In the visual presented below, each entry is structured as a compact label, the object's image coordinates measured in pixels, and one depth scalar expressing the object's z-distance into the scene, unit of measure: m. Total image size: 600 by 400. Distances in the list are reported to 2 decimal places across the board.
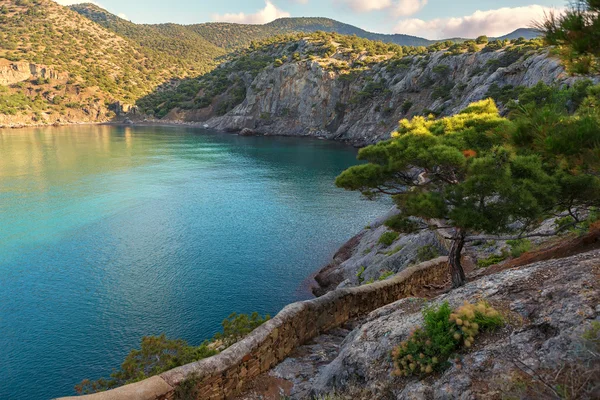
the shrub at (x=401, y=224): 13.98
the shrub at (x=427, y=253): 20.75
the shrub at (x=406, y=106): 93.69
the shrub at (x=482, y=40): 96.31
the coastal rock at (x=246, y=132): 122.19
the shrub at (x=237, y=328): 13.45
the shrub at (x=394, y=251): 24.51
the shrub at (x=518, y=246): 15.88
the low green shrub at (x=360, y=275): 23.51
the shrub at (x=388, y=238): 27.53
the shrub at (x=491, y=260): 17.80
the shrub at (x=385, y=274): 20.36
